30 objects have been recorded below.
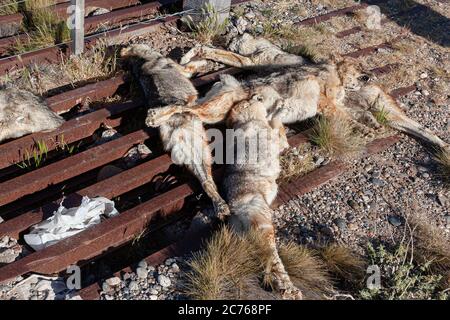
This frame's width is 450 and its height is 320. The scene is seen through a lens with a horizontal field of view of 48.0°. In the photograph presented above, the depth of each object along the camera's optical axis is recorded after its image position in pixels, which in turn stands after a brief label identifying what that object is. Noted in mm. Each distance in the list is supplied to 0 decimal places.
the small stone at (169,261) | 3471
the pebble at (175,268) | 3422
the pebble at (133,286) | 3270
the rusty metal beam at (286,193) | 3390
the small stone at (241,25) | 6402
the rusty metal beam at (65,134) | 4113
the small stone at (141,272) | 3352
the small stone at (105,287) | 3215
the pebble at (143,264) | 3410
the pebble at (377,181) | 4633
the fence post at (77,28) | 4941
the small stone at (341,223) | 4105
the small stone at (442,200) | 4562
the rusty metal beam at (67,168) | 3850
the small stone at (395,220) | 4223
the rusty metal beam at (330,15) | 6965
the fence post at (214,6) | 6086
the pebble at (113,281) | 3255
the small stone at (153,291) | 3269
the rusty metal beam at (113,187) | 3570
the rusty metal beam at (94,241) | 3314
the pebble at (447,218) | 4378
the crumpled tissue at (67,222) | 3500
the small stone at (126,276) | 3335
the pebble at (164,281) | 3312
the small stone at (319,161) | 4766
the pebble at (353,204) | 4348
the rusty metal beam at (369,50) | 6547
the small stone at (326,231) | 4035
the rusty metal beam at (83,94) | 4668
